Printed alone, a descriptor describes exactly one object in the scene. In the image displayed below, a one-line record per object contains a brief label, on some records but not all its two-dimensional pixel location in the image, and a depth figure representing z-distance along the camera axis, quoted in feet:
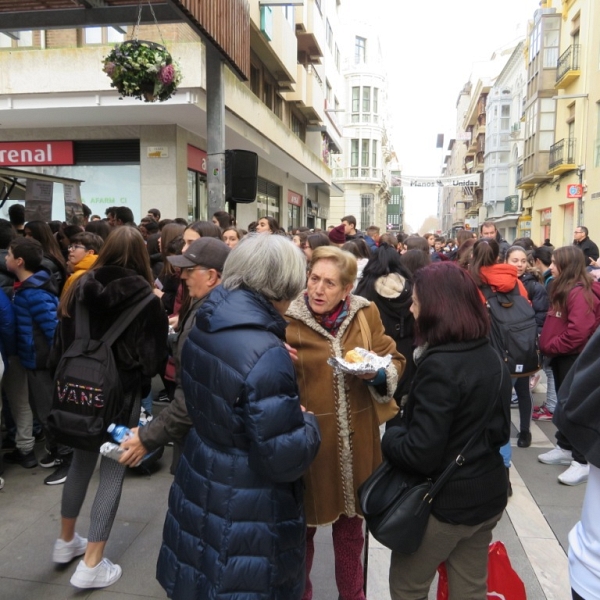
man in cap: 8.41
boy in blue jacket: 14.19
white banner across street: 110.32
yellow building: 68.28
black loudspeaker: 24.84
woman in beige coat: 8.69
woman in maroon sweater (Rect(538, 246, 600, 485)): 15.35
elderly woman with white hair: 6.43
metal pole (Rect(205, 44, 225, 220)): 24.12
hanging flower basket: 19.47
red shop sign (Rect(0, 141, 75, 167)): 43.73
